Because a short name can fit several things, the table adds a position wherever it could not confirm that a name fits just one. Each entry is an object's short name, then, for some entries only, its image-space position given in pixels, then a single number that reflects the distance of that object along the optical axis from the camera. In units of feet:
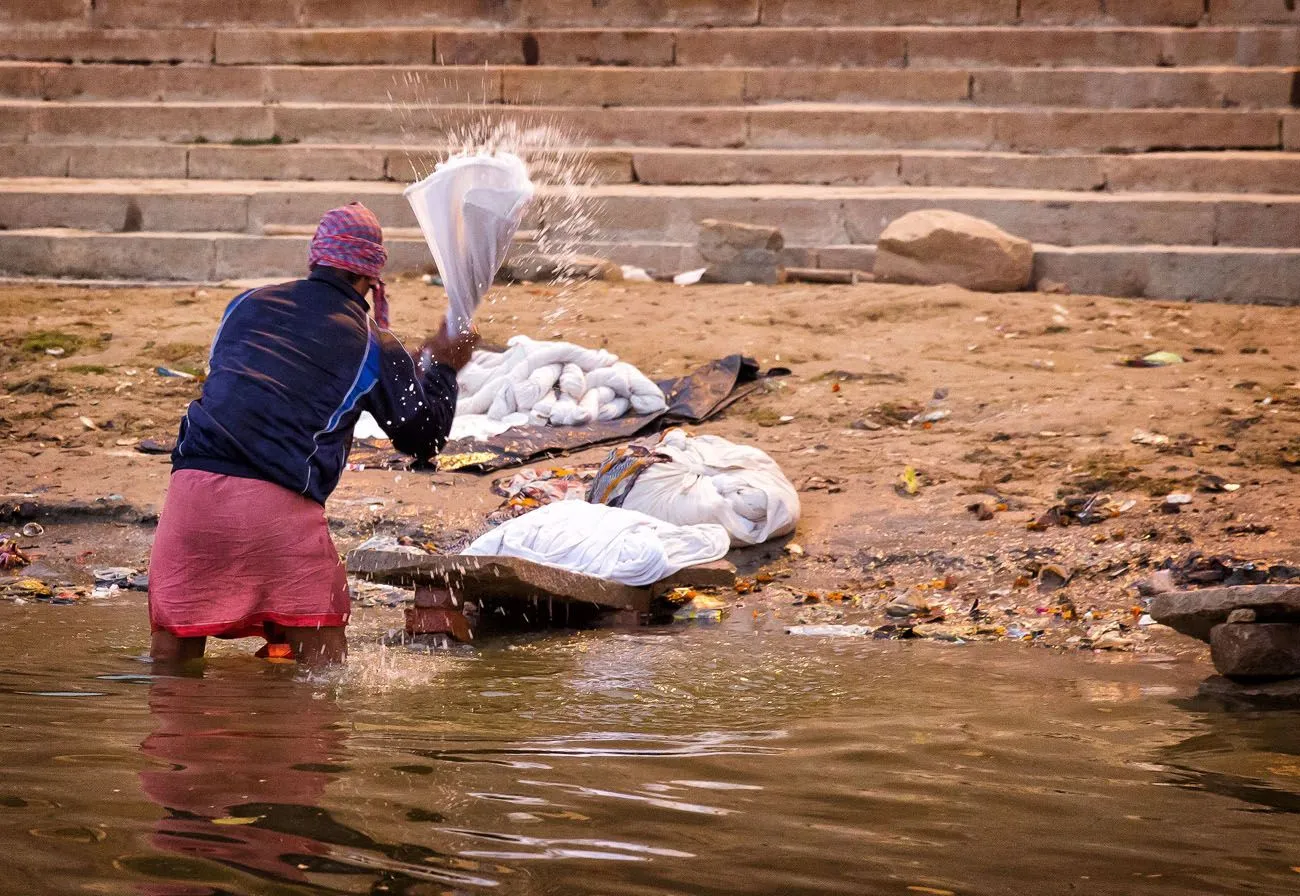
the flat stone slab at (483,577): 37.27
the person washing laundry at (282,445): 28.40
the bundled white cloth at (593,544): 40.37
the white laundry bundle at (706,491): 44.45
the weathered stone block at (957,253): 68.23
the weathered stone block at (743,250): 71.41
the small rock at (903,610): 40.14
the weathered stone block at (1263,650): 30.22
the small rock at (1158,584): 39.01
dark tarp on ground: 52.11
